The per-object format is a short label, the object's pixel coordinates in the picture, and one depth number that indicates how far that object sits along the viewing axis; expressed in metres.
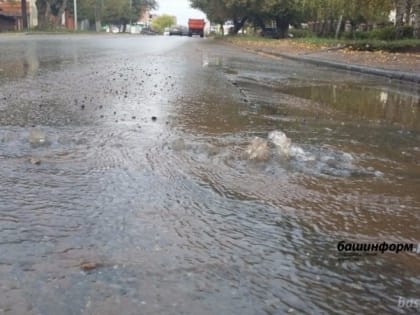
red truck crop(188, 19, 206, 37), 81.44
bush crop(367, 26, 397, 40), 28.62
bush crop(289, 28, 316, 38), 47.00
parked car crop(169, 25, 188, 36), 83.50
